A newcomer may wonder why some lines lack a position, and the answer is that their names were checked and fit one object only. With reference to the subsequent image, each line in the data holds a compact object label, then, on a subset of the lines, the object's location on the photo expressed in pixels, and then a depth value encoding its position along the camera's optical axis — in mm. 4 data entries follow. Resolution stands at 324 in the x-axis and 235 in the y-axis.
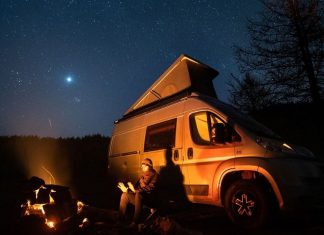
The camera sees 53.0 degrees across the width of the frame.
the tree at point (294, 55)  13297
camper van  5387
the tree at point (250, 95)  14258
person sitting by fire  6489
